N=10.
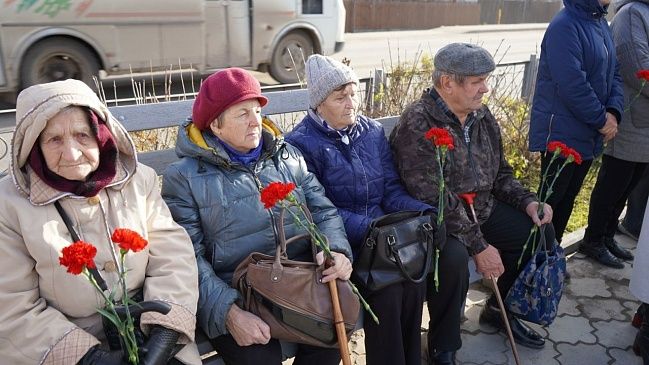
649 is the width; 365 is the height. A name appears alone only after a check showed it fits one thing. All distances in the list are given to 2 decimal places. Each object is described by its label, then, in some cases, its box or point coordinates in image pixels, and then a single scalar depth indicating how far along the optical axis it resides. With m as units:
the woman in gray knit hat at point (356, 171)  2.44
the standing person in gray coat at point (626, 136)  3.33
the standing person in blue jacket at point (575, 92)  3.03
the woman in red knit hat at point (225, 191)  2.19
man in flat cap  2.62
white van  6.97
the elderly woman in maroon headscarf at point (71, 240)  1.78
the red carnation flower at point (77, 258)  1.40
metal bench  2.73
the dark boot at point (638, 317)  3.05
